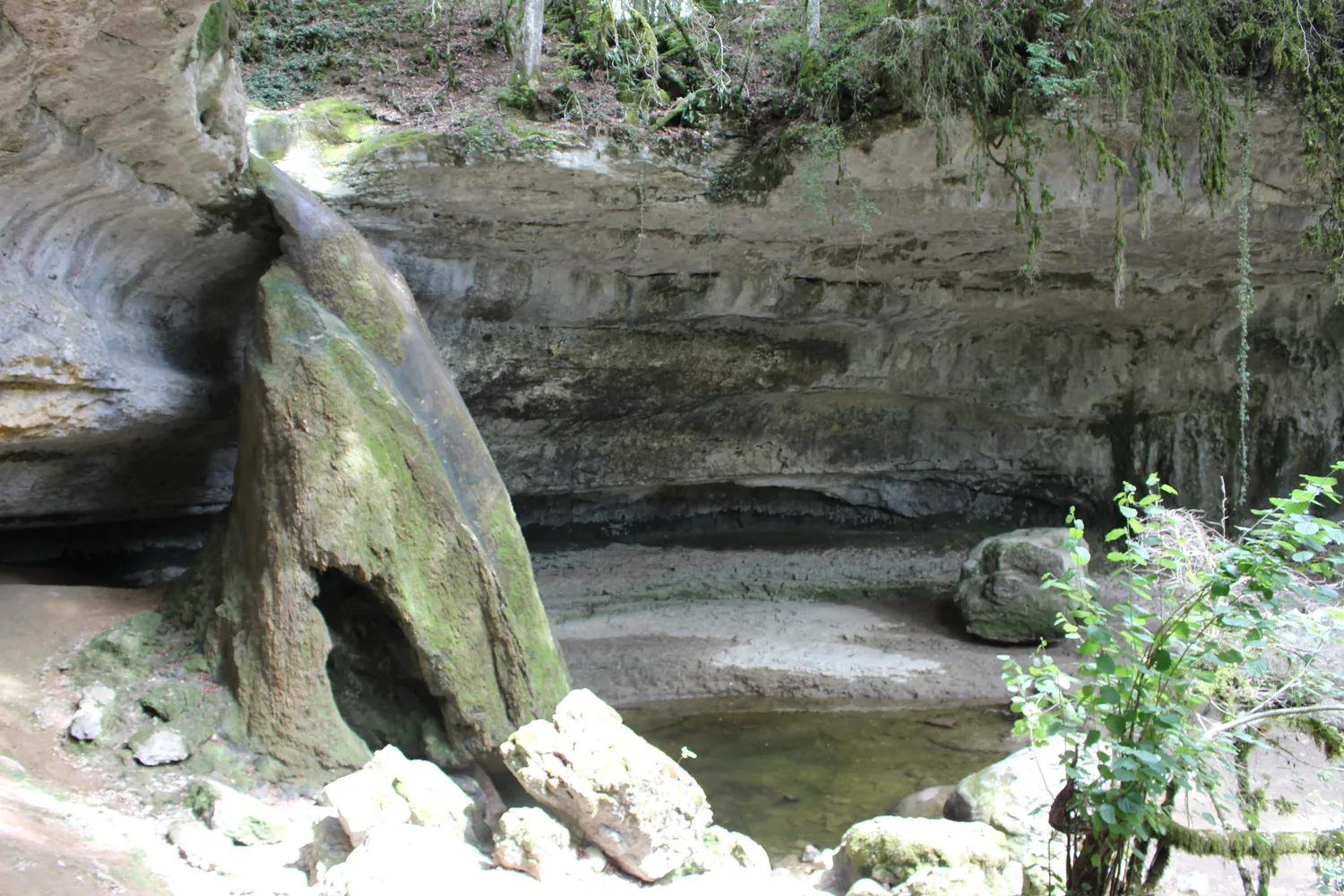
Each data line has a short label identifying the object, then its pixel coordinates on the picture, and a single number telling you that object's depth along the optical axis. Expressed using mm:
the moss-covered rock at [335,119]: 7215
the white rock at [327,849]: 4078
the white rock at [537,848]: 4195
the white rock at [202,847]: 4059
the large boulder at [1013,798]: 5371
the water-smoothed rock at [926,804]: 6262
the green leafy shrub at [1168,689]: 3152
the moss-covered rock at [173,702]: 4984
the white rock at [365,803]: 4133
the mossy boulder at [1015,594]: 9703
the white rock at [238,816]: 4406
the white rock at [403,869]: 3695
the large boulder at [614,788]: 4262
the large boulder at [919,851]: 4699
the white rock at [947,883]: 4453
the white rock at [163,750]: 4732
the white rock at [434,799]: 4441
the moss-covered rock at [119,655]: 5141
